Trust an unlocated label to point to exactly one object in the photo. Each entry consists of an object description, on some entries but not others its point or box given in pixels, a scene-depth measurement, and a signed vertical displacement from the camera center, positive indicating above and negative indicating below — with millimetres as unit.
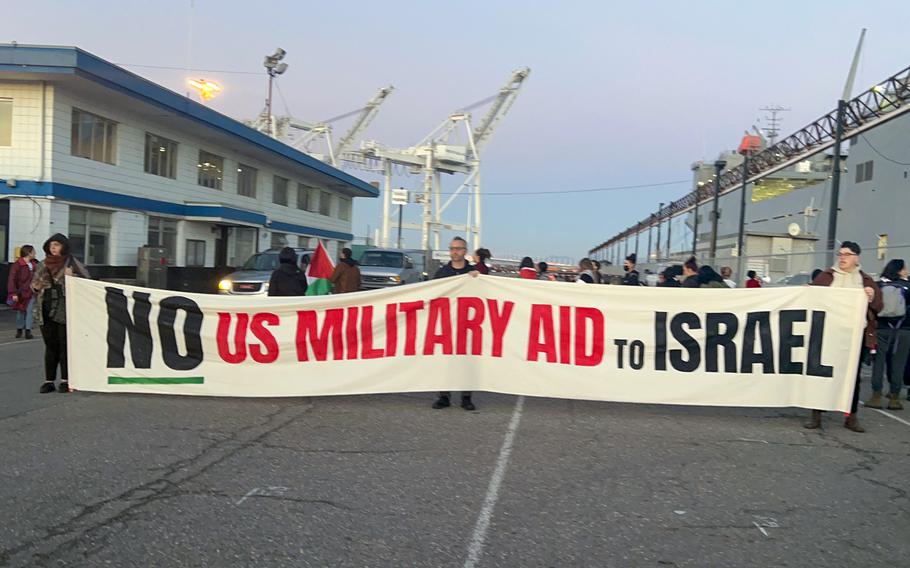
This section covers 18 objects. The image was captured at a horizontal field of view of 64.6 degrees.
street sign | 54875 +4625
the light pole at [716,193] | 33125 +4036
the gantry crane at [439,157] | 59500 +8403
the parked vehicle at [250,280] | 16484 -708
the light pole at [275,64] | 39562 +10305
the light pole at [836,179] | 20281 +2913
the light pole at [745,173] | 23525 +4926
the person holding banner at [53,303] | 7895 -690
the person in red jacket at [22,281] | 12500 -737
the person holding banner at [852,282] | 7488 -17
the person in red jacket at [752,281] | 16234 -124
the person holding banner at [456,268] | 7910 -83
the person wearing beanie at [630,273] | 12567 -65
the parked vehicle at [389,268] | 19703 -310
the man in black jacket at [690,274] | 9688 -21
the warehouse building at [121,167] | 18688 +2478
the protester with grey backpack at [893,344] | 8648 -738
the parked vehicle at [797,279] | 19381 -39
